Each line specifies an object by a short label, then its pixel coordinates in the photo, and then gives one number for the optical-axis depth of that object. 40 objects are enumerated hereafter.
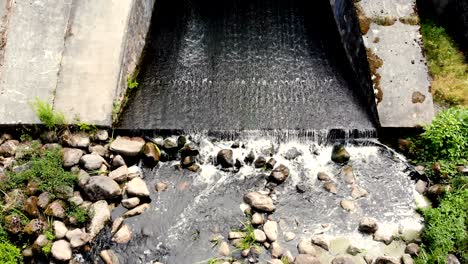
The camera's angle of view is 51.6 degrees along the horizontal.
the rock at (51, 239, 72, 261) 5.78
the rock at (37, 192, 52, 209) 6.10
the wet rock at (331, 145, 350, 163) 6.93
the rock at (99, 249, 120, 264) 5.88
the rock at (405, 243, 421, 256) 5.95
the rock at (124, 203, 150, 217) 6.39
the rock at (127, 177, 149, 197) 6.47
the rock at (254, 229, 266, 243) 6.11
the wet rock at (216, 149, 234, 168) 6.83
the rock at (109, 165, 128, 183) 6.58
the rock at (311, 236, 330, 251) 6.10
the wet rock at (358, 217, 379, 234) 6.21
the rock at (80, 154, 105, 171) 6.53
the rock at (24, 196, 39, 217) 6.03
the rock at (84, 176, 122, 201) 6.31
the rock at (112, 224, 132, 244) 6.12
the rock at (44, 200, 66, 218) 6.05
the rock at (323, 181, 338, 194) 6.70
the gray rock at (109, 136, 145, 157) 6.80
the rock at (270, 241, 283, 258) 5.99
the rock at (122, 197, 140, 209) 6.43
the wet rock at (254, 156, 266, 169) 6.88
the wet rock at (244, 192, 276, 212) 6.39
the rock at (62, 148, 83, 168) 6.49
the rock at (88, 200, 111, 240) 6.09
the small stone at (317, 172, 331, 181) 6.79
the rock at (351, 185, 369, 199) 6.66
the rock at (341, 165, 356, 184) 6.80
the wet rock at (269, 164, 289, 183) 6.68
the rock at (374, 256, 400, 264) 5.77
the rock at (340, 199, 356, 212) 6.53
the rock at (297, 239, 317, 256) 6.02
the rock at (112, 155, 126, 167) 6.71
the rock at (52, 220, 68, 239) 5.95
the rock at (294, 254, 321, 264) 5.82
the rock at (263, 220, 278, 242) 6.14
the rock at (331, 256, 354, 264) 5.86
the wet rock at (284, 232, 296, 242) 6.21
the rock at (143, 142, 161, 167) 6.79
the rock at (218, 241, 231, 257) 6.02
